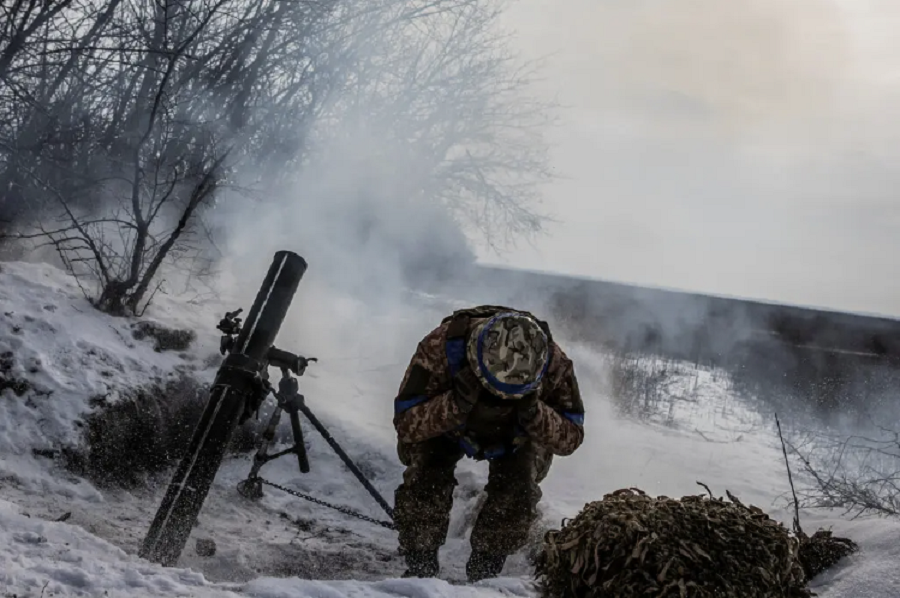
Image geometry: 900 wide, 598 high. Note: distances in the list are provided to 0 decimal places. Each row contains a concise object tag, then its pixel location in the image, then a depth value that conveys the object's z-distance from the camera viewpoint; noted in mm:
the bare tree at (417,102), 10680
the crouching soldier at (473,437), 3545
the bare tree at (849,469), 4590
